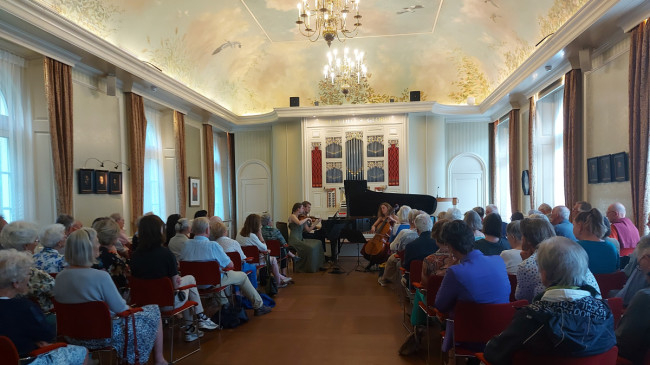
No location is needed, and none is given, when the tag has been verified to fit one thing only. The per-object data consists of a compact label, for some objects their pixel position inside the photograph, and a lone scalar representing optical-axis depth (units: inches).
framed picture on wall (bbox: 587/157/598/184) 278.1
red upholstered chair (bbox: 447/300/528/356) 107.3
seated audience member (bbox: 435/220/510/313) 111.8
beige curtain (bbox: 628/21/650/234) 216.8
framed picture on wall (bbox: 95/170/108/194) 300.4
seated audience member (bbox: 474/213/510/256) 160.1
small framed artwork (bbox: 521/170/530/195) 400.4
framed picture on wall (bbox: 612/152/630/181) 243.6
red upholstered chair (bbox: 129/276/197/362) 151.2
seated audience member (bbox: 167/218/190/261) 207.0
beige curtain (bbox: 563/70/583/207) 295.4
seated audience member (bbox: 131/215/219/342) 156.5
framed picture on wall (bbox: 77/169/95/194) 286.8
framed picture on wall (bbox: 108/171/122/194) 316.5
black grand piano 370.9
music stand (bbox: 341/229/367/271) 334.5
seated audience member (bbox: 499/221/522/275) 142.9
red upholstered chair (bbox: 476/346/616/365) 75.7
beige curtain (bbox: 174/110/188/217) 415.5
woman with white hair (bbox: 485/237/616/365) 75.1
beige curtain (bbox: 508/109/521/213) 429.1
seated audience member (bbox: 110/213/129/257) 210.1
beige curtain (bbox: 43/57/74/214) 257.9
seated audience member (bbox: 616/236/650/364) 86.4
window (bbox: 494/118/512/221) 495.5
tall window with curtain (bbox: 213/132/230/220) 554.6
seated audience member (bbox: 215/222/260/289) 219.0
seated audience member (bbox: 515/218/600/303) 116.9
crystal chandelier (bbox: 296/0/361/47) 283.2
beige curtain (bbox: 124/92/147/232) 337.4
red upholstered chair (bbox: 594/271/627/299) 131.4
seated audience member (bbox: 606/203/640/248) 211.2
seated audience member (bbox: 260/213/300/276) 294.8
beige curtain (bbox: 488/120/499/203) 505.4
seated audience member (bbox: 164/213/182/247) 255.8
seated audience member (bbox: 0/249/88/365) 97.0
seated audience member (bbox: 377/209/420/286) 227.3
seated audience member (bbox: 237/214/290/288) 253.0
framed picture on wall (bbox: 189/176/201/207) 450.3
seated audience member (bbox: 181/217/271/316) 191.5
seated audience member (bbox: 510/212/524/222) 248.8
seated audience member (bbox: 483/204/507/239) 293.0
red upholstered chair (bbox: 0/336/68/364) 85.8
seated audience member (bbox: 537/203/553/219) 280.2
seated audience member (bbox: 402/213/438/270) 186.9
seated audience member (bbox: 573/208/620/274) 143.9
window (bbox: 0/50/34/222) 242.8
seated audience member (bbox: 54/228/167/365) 120.7
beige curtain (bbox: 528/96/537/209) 382.3
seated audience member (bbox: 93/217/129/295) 164.2
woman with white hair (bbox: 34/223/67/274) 154.3
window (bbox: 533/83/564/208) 356.8
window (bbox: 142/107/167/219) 389.4
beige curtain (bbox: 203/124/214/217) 483.8
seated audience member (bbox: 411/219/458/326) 148.2
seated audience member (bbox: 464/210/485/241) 175.0
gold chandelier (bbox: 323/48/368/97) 406.3
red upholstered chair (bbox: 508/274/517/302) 137.9
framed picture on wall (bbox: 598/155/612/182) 261.1
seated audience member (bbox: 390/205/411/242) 266.1
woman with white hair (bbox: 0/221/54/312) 132.7
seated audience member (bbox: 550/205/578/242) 191.3
